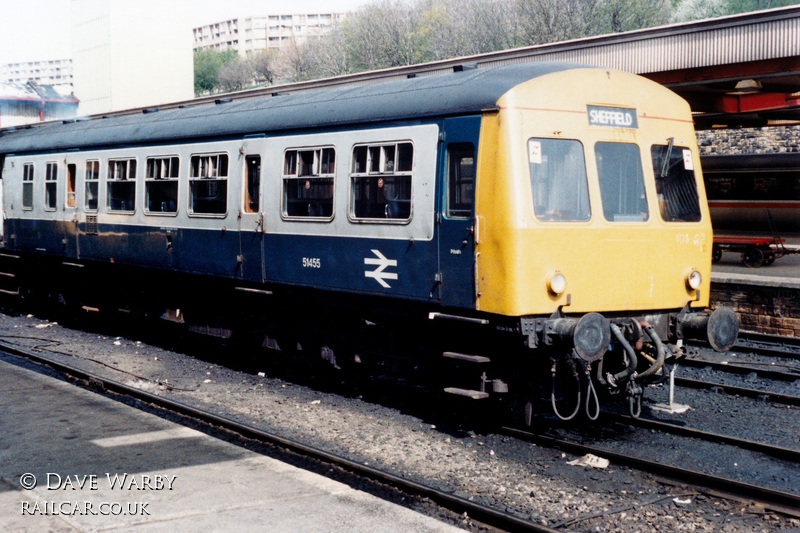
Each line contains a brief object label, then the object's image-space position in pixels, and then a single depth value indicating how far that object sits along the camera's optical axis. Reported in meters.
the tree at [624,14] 54.28
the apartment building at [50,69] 177.35
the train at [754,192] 25.69
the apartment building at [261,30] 154.50
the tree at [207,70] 99.06
